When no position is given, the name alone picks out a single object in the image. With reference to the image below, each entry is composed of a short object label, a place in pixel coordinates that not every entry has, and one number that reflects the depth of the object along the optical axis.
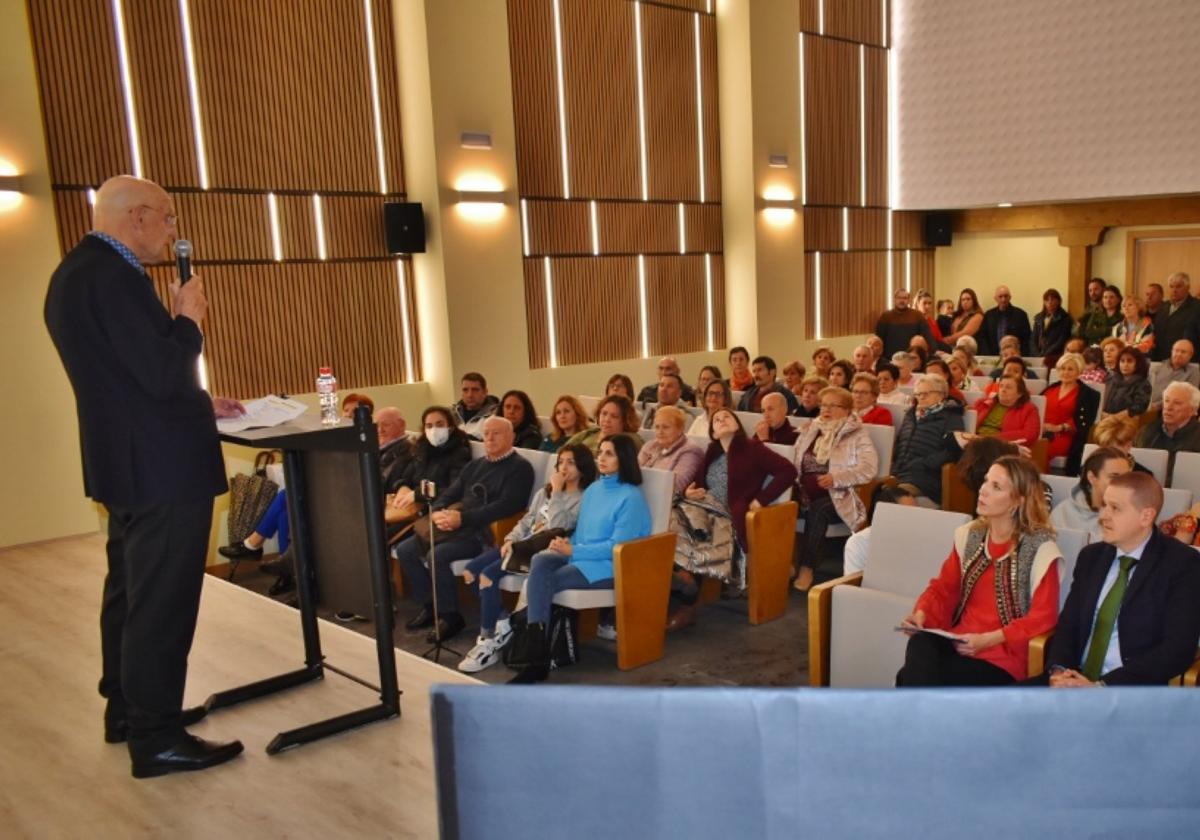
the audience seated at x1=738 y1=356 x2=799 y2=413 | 8.20
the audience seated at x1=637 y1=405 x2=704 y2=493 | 5.63
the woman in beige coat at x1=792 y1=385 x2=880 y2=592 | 5.81
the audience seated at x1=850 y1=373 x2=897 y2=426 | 6.64
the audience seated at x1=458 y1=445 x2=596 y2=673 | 4.99
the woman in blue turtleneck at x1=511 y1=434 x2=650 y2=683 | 4.62
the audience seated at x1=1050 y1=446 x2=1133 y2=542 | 3.92
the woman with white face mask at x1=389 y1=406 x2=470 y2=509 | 5.95
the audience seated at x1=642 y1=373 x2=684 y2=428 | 7.80
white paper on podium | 2.70
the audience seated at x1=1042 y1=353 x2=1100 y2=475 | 7.00
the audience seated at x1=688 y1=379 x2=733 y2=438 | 6.80
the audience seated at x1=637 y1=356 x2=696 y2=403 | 8.20
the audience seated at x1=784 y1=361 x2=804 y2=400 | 8.69
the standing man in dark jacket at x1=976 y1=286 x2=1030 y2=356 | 12.62
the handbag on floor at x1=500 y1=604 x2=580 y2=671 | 4.54
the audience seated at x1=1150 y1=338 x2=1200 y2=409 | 7.78
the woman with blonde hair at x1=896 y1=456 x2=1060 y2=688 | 3.34
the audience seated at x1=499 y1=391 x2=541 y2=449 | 6.74
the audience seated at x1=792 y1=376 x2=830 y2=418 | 7.42
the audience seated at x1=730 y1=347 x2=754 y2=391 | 9.00
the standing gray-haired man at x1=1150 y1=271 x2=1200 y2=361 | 9.98
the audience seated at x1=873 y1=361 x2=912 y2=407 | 7.27
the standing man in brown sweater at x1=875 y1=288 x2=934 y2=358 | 11.90
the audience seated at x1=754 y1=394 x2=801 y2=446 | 6.50
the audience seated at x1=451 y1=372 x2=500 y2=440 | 7.50
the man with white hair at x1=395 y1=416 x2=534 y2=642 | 5.32
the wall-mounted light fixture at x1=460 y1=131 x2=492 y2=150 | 8.98
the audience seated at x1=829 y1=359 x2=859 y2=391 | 7.37
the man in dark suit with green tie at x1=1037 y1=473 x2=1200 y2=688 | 2.97
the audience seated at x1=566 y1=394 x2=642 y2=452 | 5.77
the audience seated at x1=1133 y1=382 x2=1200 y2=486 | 5.34
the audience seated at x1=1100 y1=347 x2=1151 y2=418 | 7.55
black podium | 2.68
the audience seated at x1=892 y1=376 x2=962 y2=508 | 6.04
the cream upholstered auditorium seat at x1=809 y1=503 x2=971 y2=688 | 3.74
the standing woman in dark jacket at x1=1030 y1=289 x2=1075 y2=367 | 12.09
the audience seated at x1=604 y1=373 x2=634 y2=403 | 7.74
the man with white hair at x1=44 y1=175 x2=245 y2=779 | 2.38
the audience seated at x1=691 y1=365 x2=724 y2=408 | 8.05
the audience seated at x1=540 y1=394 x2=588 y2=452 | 6.55
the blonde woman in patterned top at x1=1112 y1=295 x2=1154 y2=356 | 10.32
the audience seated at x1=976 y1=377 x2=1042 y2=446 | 6.55
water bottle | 2.94
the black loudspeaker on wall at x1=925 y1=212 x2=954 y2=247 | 14.00
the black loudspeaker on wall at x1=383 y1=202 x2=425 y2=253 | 8.77
